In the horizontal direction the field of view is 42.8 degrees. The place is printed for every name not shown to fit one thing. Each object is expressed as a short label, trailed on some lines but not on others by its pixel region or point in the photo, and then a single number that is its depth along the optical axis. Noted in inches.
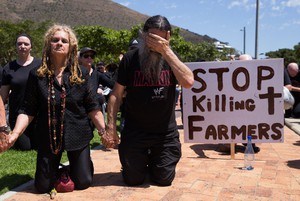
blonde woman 152.6
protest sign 204.8
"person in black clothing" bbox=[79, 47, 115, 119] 233.6
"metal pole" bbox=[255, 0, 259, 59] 708.7
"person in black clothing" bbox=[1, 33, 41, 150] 227.6
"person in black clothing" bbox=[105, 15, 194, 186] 159.6
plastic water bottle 197.1
